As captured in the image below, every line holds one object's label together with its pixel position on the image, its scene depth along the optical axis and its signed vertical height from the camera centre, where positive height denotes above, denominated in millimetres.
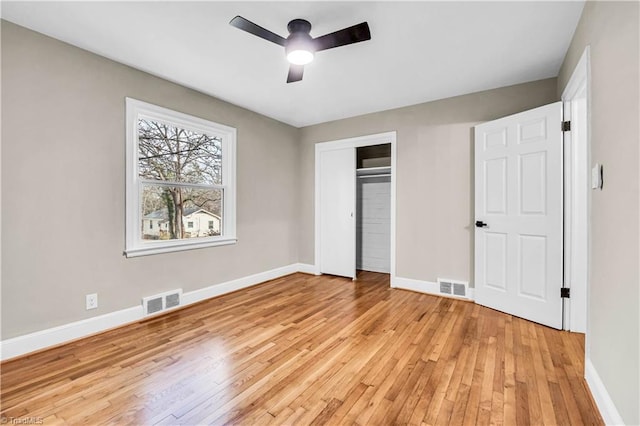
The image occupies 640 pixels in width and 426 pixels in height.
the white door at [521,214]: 2693 -13
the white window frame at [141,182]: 2795 +343
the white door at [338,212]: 4527 +8
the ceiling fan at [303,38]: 1924 +1240
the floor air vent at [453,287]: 3497 -927
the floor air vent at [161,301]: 2902 -942
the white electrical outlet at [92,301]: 2523 -787
